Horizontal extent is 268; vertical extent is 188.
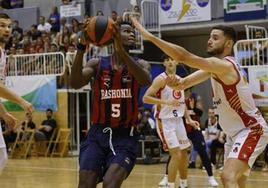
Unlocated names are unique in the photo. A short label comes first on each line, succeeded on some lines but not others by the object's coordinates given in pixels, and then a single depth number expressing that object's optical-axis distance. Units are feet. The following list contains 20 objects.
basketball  19.34
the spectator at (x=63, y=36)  75.92
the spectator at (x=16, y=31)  84.21
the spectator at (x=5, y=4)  94.21
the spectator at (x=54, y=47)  74.49
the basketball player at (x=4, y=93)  22.94
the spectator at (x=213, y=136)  54.85
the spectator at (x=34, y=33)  81.76
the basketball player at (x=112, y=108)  19.61
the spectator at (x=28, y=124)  69.77
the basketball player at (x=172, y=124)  35.37
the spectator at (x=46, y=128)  68.03
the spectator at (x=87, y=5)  79.68
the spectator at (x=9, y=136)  69.72
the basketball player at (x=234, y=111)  21.29
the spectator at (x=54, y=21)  82.28
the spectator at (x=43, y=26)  82.23
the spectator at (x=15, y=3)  93.08
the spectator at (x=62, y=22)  79.36
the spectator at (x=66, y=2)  82.43
